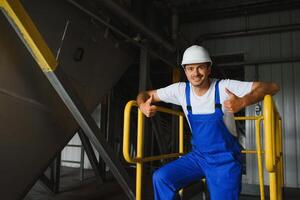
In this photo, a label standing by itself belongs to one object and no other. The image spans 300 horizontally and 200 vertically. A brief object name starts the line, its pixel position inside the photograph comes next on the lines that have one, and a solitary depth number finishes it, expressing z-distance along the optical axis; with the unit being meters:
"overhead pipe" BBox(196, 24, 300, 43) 5.50
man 1.93
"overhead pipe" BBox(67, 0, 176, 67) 3.02
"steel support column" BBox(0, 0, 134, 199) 2.24
